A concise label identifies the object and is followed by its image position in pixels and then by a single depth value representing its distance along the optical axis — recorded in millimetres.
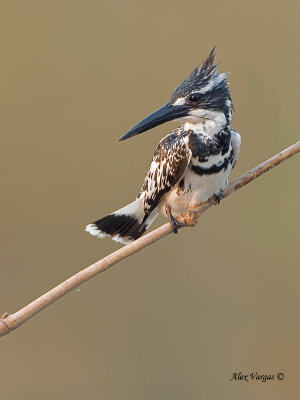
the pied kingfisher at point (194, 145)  4617
